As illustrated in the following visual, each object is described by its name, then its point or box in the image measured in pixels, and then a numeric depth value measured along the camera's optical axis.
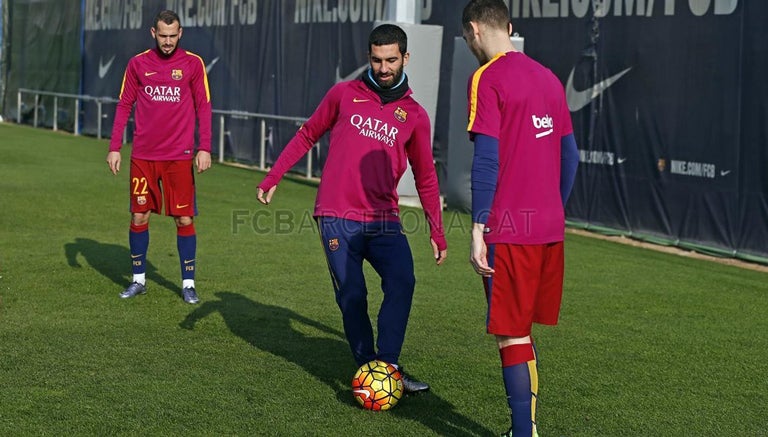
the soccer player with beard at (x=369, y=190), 11.88
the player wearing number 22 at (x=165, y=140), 17.42
